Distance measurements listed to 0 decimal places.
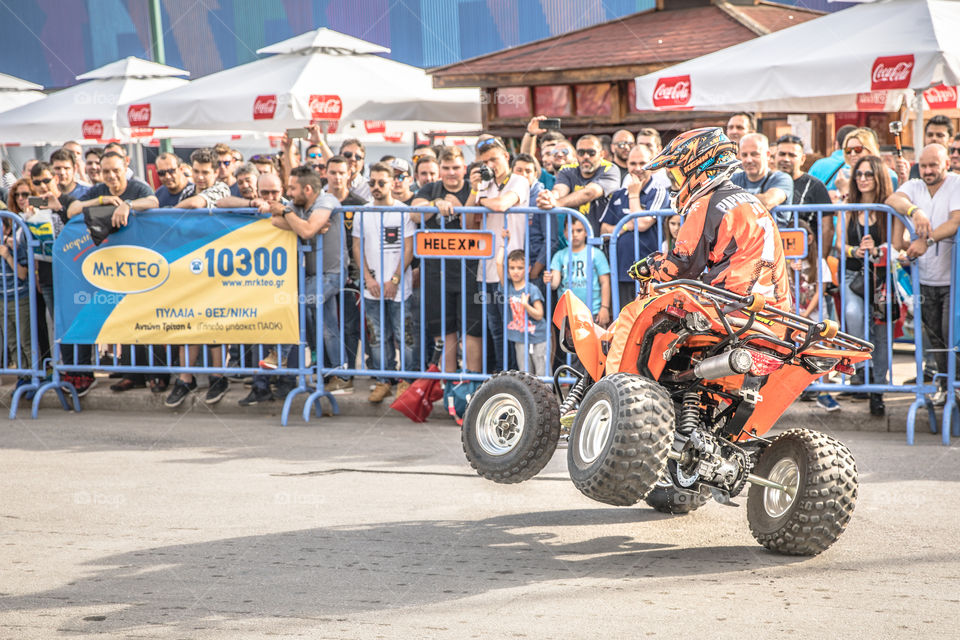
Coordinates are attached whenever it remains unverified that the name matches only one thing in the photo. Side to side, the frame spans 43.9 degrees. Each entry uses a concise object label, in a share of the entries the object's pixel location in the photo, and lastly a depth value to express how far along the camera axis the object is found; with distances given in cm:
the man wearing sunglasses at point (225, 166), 1276
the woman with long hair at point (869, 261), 921
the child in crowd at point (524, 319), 962
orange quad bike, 539
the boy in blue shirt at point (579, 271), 952
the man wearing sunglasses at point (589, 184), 1012
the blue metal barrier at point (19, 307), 1062
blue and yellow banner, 1020
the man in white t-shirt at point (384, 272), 1008
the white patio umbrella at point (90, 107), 1722
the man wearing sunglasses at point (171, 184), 1134
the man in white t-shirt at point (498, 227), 973
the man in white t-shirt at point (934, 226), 888
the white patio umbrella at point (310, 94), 1390
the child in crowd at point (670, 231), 920
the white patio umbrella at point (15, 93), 2106
